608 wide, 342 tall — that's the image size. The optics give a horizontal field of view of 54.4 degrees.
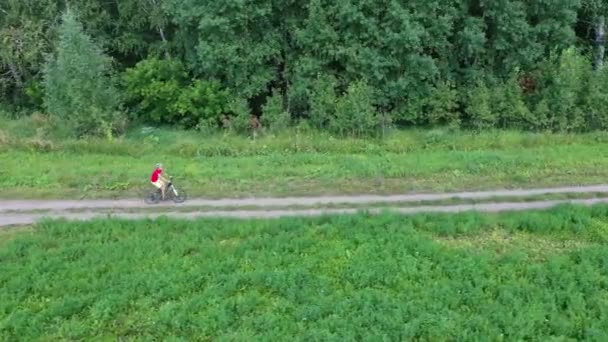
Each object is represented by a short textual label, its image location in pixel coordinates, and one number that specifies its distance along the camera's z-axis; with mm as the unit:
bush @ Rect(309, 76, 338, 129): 24984
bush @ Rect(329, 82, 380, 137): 24156
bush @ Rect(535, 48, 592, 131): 25031
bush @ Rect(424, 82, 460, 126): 25438
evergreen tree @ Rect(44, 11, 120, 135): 24422
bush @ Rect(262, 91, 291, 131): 24969
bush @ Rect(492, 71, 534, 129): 25250
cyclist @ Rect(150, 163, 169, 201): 17047
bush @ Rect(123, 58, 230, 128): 25809
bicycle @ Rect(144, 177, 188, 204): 17391
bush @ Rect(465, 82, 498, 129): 24922
